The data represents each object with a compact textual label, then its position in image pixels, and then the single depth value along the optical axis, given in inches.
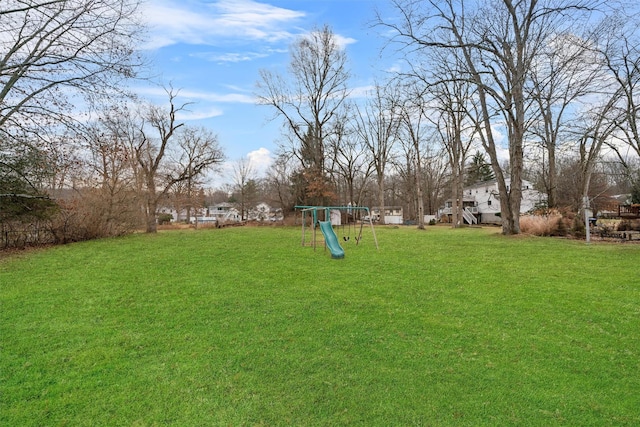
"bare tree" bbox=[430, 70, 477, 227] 946.9
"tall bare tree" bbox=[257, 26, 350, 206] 1021.8
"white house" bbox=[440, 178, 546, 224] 1368.1
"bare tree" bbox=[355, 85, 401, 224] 1197.1
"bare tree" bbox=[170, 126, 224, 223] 996.4
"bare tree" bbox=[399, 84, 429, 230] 954.7
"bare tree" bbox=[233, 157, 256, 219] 1705.2
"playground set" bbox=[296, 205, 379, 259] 371.9
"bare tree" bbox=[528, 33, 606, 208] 565.3
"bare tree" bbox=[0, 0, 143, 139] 313.0
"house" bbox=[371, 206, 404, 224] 2184.9
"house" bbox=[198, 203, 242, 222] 2159.2
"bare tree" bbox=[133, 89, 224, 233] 827.4
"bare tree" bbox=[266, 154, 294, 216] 1213.0
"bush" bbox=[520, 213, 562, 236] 597.3
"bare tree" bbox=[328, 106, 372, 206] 1197.1
